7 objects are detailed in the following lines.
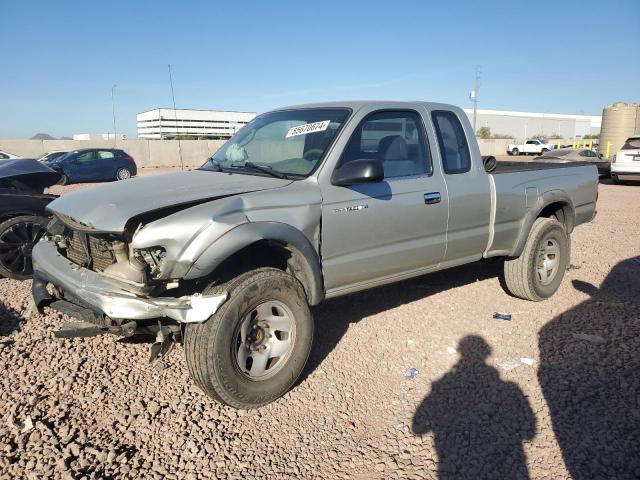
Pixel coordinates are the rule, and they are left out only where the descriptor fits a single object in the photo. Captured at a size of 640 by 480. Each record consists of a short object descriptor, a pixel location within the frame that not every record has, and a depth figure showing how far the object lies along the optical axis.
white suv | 15.55
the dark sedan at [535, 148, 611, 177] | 18.19
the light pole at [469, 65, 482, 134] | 46.88
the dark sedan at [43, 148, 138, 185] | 19.36
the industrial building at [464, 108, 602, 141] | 81.12
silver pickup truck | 2.83
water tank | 28.92
